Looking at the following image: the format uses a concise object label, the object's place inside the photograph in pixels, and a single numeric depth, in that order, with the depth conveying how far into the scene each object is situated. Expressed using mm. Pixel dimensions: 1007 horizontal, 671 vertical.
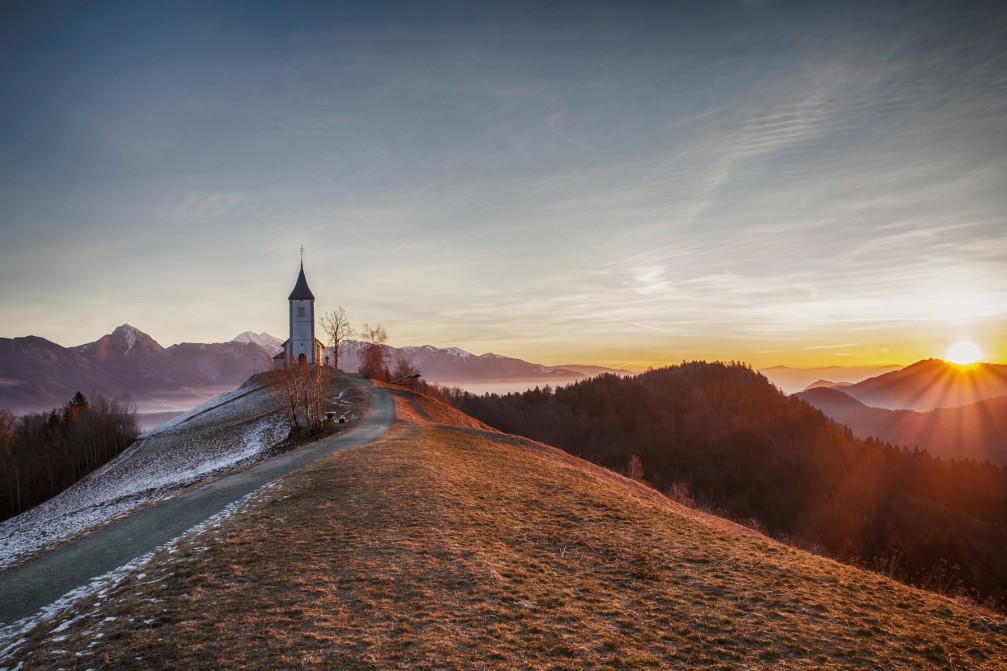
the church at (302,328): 81375
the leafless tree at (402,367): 92750
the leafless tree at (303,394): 37656
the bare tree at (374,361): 83812
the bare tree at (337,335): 83625
